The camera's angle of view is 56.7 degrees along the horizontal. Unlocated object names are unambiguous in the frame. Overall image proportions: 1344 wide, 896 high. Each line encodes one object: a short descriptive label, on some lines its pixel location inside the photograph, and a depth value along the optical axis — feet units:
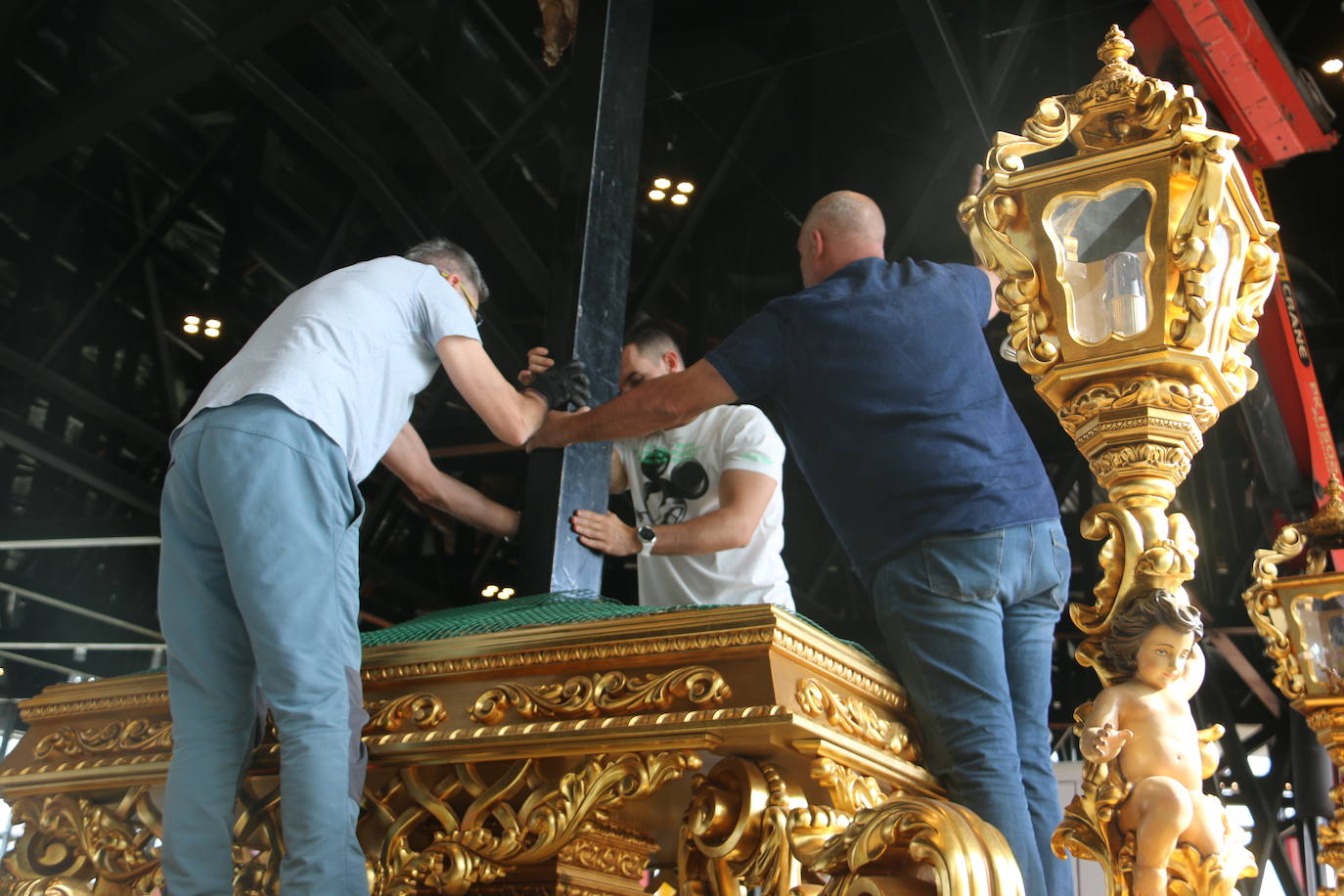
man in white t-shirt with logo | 8.86
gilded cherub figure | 4.32
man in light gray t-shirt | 5.75
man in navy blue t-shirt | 6.55
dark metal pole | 8.66
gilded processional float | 4.73
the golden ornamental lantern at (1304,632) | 10.81
